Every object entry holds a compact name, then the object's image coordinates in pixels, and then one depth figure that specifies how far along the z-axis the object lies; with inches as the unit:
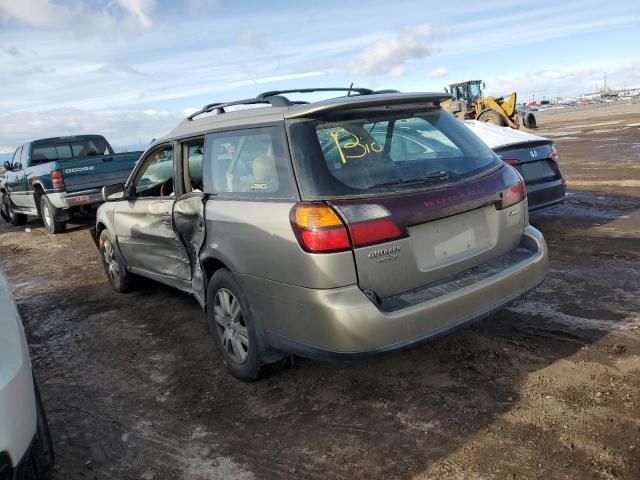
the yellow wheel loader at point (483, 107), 978.1
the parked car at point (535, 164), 244.4
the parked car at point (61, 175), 398.6
